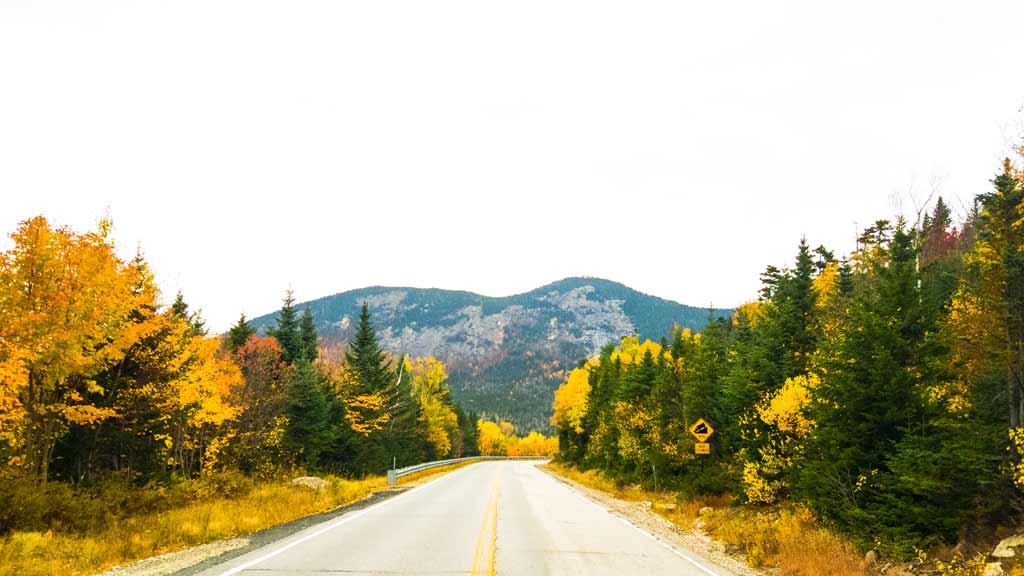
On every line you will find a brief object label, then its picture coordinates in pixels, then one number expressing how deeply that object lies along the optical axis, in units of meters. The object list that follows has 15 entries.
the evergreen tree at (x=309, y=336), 57.28
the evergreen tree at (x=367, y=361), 50.96
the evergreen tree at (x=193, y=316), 35.59
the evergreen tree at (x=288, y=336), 52.28
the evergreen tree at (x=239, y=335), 45.31
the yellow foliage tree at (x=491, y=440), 139.25
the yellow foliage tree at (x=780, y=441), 20.03
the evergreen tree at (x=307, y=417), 39.59
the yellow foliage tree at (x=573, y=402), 66.57
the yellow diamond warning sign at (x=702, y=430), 24.33
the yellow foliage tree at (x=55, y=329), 13.62
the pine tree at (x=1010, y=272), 13.76
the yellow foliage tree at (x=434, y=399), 76.38
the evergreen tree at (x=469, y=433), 111.56
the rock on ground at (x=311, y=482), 26.81
